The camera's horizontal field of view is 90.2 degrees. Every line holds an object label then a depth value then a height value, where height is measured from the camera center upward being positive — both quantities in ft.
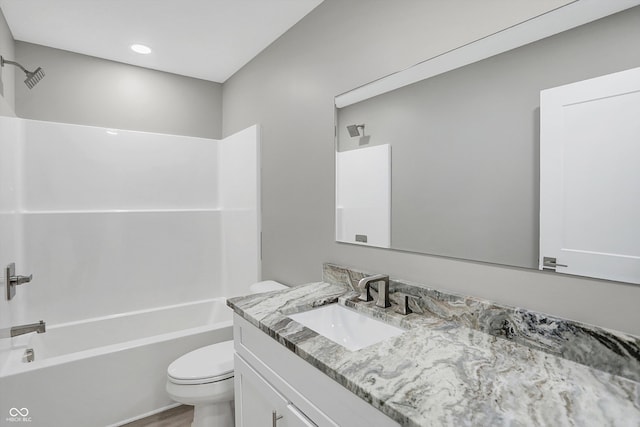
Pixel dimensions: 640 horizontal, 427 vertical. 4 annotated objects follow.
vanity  2.32 -1.46
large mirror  3.15 +0.93
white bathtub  5.56 -3.26
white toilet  5.54 -3.11
